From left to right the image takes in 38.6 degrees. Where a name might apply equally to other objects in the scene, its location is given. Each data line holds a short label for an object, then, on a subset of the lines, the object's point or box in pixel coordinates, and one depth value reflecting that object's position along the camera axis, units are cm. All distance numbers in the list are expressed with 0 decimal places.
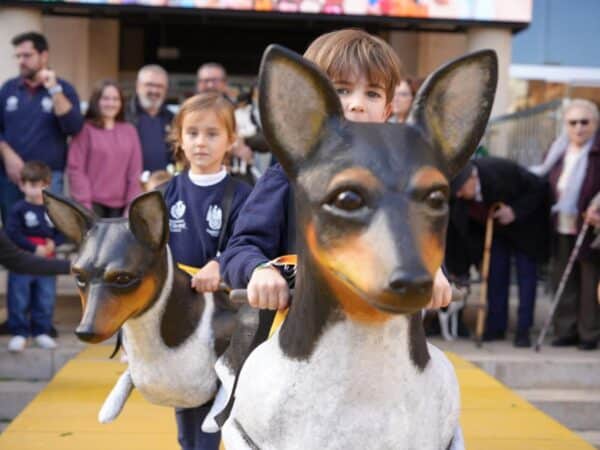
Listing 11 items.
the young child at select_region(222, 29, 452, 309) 204
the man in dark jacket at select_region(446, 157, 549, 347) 625
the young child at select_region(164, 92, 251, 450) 303
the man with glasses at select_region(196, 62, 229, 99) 578
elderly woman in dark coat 602
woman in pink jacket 590
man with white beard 594
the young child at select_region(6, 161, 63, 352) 551
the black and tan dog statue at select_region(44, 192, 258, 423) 246
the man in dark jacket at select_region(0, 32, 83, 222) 589
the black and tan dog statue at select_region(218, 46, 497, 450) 150
